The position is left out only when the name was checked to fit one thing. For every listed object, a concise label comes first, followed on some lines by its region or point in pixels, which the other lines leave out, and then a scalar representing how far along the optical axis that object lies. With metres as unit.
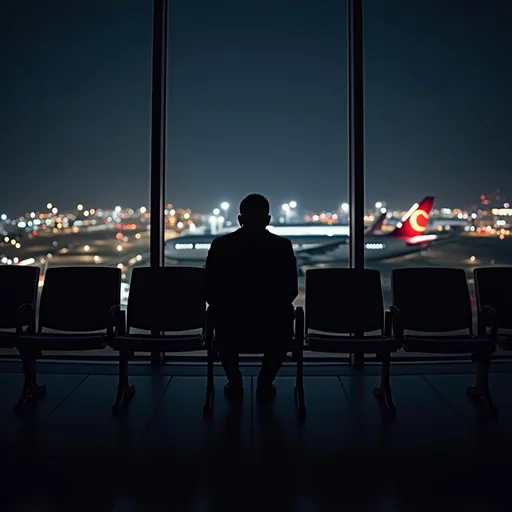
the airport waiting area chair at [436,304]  2.97
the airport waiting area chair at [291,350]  2.74
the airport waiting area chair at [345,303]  3.10
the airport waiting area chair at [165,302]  3.12
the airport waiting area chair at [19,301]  2.93
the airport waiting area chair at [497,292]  3.13
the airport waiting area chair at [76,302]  2.96
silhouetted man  2.62
